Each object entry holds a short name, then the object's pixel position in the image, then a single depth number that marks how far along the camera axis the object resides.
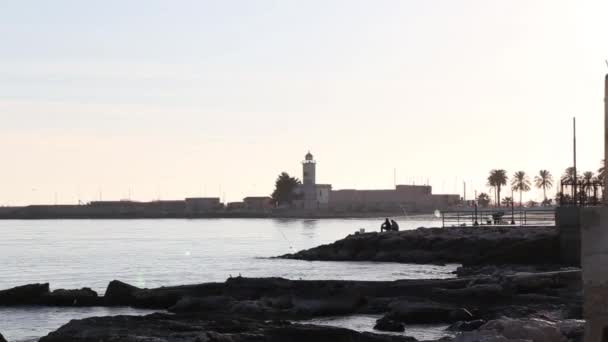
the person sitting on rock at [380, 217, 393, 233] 69.47
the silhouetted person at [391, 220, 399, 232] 71.03
